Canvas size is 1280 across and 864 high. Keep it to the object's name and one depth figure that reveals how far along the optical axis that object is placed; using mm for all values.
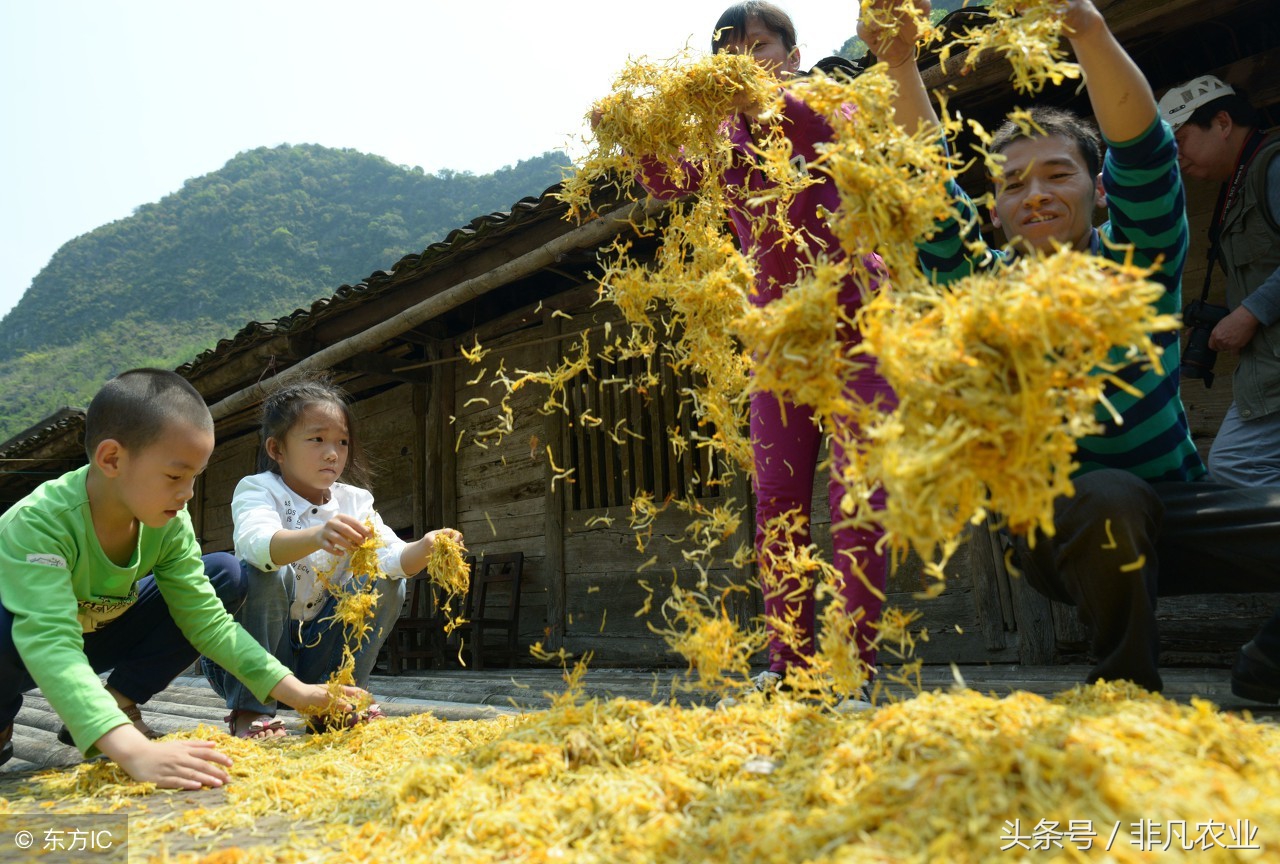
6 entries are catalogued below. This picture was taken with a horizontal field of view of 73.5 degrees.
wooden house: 3980
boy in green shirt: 2129
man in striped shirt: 2086
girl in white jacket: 3018
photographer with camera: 2750
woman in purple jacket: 2256
